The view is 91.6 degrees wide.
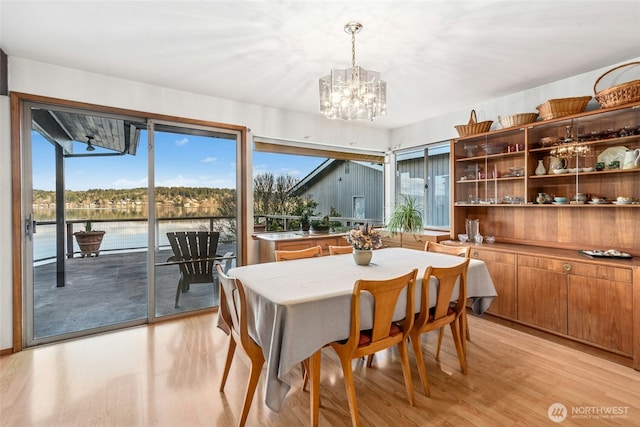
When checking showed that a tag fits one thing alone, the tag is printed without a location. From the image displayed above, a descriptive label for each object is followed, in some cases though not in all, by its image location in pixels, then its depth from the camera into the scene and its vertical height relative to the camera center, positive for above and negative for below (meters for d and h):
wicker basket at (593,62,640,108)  2.65 +1.01
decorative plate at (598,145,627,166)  2.90 +0.51
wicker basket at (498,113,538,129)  3.41 +1.01
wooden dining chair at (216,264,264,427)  1.83 -0.74
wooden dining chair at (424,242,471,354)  2.63 -0.44
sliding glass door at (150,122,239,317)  3.66 +0.01
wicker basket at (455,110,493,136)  3.83 +1.04
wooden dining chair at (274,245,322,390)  2.94 -0.42
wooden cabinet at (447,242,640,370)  2.56 -0.80
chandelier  2.33 +0.90
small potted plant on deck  3.41 -0.31
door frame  2.80 +0.07
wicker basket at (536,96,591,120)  3.01 +1.02
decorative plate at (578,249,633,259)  2.78 -0.42
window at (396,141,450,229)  4.82 +0.49
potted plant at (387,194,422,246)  4.57 -0.15
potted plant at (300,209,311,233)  4.65 -0.17
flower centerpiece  2.57 -0.27
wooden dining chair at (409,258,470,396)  2.16 -0.75
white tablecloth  1.66 -0.57
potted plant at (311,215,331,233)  4.51 -0.24
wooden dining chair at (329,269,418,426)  1.79 -0.73
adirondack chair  3.81 -0.57
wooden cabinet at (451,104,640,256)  2.92 +0.31
